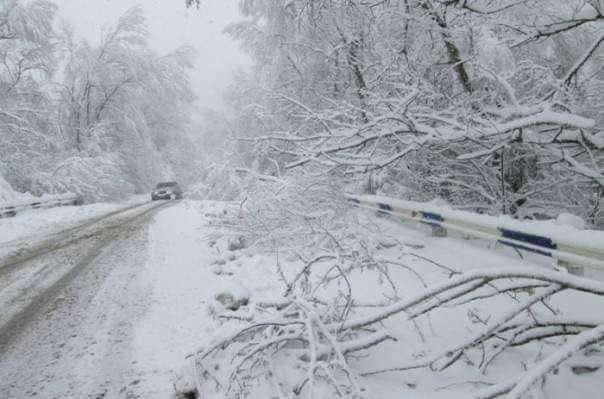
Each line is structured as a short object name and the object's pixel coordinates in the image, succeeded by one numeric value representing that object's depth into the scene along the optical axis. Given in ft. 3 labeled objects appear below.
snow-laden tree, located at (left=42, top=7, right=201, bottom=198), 82.23
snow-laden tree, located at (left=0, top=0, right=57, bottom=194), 62.39
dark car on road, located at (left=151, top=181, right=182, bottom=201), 86.22
